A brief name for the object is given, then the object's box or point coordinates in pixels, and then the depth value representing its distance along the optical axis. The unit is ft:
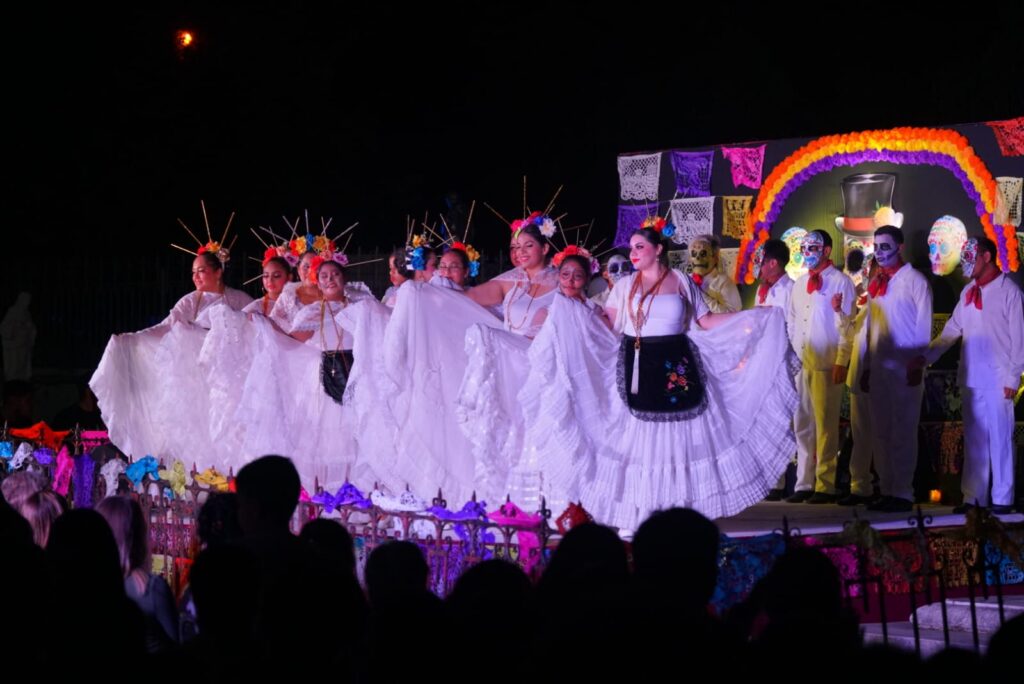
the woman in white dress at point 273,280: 43.52
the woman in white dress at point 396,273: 41.98
